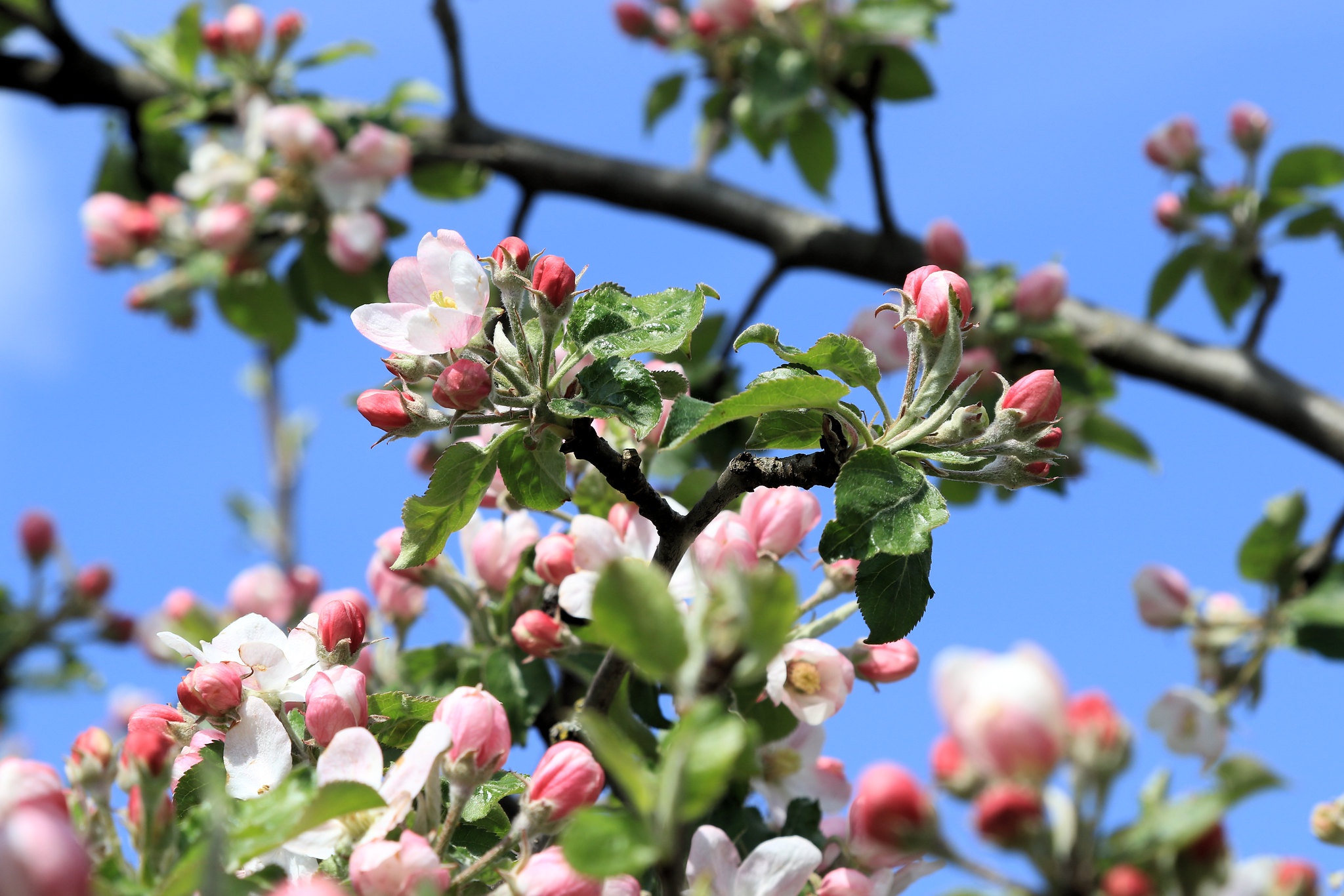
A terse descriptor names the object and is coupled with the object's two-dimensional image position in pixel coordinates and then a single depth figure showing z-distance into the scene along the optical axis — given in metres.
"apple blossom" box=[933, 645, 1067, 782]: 0.63
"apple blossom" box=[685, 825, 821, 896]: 0.74
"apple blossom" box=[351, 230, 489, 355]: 0.75
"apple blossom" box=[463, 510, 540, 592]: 0.85
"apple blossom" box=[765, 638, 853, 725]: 0.77
